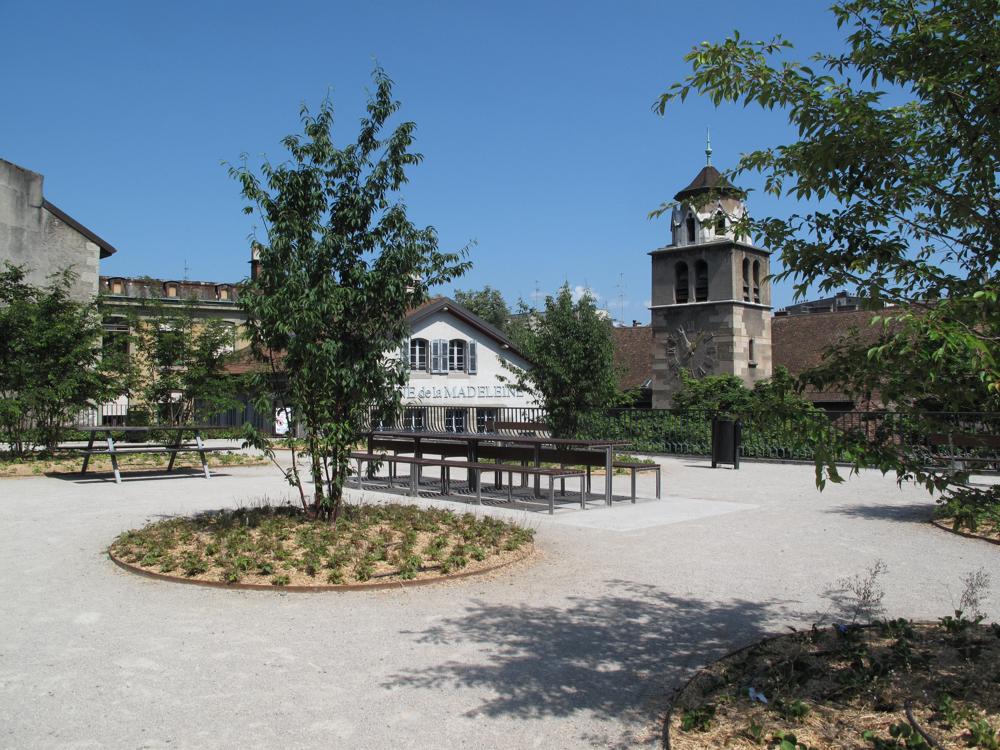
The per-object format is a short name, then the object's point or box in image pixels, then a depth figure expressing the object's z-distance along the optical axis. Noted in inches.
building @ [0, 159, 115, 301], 1186.6
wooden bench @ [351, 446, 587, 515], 444.5
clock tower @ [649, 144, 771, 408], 1430.9
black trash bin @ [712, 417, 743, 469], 759.7
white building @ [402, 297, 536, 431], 1435.4
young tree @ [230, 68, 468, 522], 358.9
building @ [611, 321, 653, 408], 1791.3
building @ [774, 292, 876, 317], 2265.6
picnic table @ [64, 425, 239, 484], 609.0
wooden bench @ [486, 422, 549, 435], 757.9
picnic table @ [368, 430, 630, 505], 469.4
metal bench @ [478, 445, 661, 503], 474.6
